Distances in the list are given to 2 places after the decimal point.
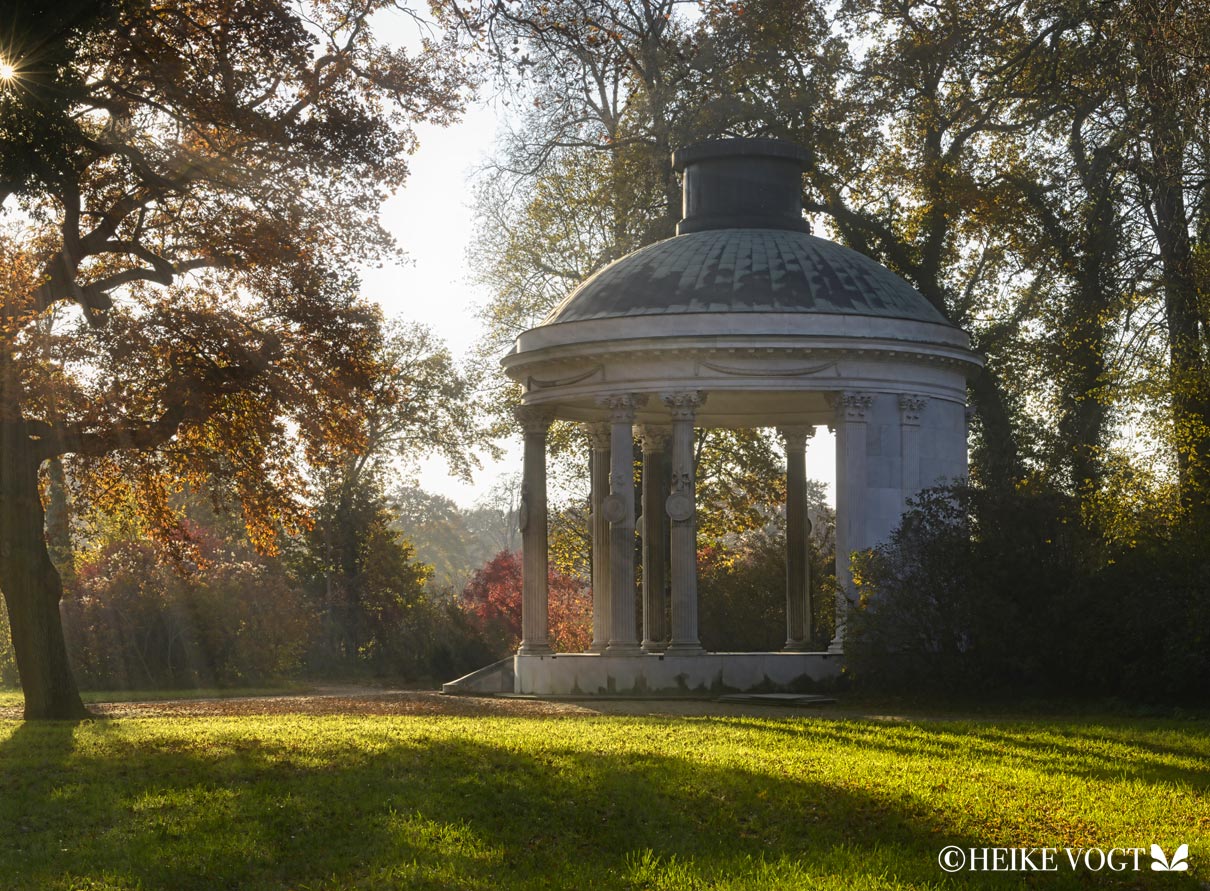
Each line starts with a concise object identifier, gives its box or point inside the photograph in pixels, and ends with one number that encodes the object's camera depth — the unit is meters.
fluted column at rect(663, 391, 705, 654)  33.03
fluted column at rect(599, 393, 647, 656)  33.47
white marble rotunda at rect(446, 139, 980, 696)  32.50
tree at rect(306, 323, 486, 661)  52.75
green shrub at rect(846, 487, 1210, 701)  26.28
